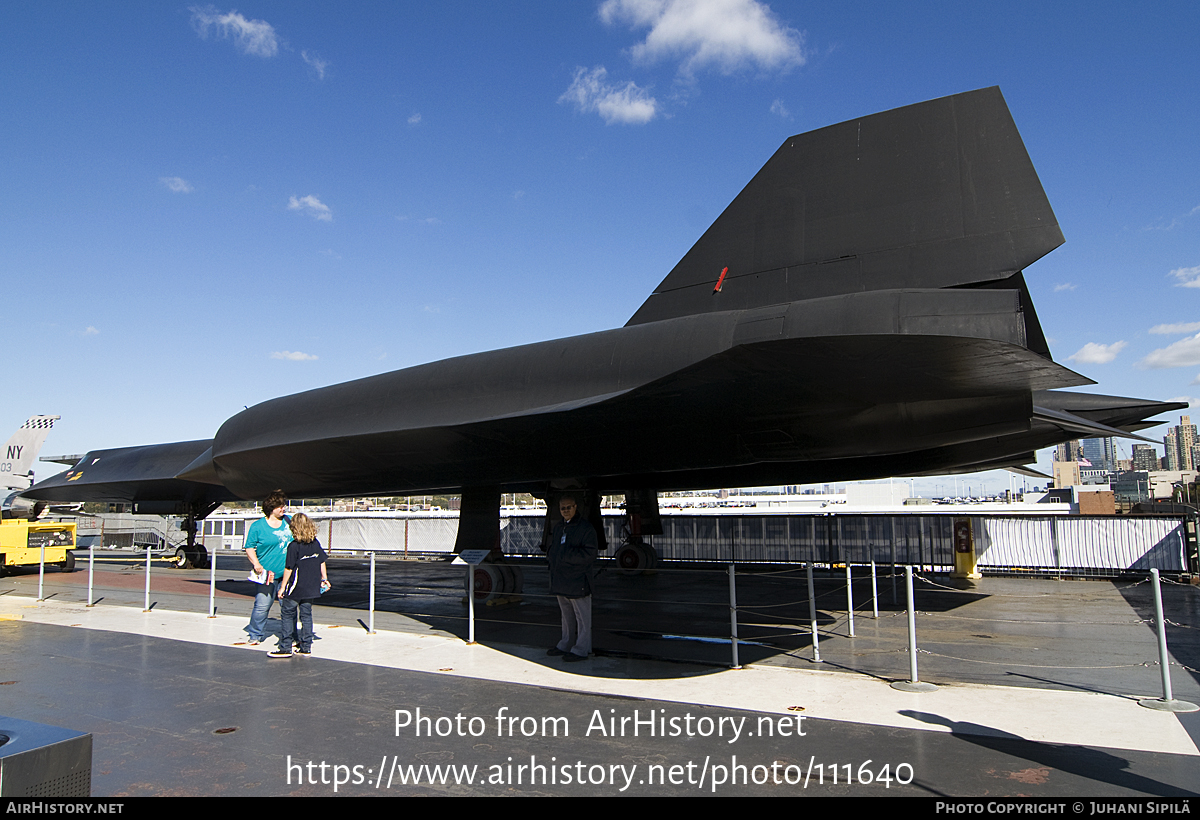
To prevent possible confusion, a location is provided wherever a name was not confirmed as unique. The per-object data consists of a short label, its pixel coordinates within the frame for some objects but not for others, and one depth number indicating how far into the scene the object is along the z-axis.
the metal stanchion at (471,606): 7.92
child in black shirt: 7.28
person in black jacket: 6.84
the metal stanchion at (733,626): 6.57
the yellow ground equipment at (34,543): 16.66
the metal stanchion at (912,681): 5.76
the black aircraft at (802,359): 5.85
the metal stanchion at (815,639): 6.86
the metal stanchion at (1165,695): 5.12
